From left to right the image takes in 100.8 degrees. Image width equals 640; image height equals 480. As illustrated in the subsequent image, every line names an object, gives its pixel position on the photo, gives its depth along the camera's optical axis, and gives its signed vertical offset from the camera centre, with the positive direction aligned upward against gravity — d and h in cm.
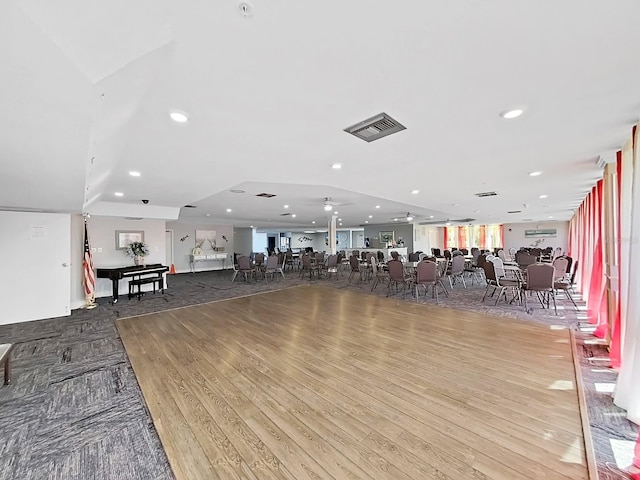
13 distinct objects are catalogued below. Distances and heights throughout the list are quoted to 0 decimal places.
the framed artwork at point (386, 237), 1756 +20
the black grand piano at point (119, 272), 683 -81
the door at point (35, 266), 509 -46
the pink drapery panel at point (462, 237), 1964 +17
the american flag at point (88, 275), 632 -80
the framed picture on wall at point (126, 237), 786 +15
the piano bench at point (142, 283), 716 -115
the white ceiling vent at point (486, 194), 610 +106
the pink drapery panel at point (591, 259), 399 -45
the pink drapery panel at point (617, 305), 297 -77
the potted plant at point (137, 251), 785 -28
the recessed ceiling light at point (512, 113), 219 +107
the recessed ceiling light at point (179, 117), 219 +106
